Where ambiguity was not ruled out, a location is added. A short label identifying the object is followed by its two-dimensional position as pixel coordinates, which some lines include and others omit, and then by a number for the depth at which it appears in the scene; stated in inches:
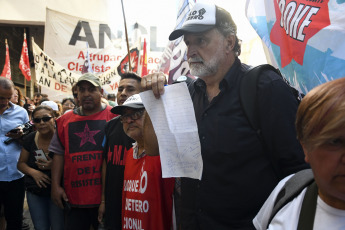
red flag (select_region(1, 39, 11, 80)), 370.0
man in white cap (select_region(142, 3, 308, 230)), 55.3
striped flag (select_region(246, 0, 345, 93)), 50.2
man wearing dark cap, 112.7
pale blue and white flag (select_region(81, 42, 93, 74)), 300.5
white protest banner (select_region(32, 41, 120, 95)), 263.1
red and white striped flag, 281.7
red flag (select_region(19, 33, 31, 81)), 386.6
